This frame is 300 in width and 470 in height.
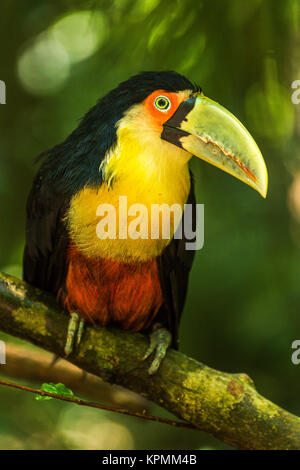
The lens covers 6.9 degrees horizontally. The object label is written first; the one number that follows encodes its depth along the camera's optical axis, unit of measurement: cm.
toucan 197
